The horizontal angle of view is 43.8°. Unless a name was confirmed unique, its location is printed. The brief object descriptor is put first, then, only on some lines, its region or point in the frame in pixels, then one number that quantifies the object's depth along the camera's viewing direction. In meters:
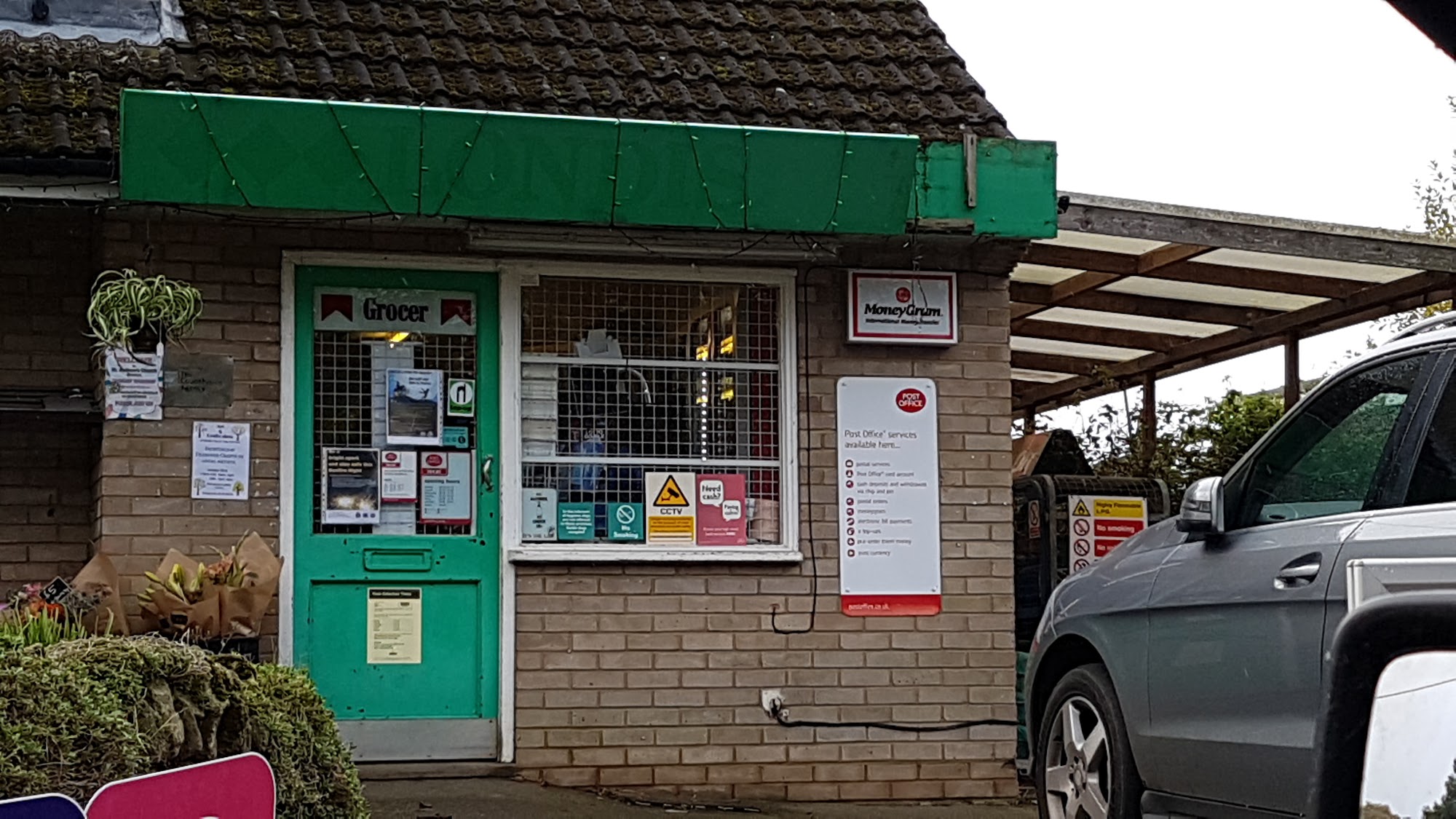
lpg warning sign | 10.23
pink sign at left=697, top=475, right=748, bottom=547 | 8.70
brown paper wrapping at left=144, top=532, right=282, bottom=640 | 7.43
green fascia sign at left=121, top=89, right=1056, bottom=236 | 7.48
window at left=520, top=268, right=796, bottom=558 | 8.59
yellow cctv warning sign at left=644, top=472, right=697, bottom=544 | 8.66
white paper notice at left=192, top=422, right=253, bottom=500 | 8.03
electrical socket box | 8.58
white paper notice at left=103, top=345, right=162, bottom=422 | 7.93
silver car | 5.28
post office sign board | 8.74
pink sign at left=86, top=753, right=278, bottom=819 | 3.32
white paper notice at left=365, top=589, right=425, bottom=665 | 8.24
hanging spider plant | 7.45
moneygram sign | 8.78
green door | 8.22
